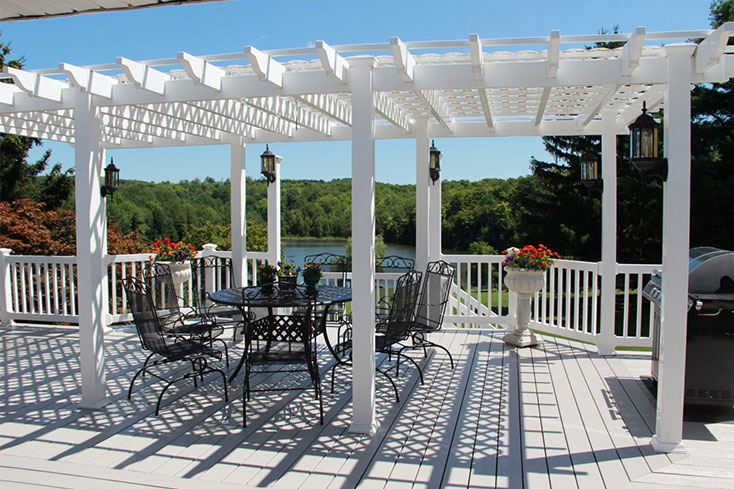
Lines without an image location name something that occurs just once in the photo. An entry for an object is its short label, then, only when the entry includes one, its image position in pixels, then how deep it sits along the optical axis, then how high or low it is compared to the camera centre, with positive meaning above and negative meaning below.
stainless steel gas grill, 3.98 -0.79
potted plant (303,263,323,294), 5.17 -0.37
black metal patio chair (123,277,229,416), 4.44 -0.77
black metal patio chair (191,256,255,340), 5.74 -0.76
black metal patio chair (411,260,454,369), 5.43 -0.69
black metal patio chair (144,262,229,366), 5.25 -0.87
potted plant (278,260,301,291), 5.01 -0.36
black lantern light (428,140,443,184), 6.73 +0.90
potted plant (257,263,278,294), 5.14 -0.38
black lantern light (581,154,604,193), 6.02 +0.69
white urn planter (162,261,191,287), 7.22 -0.47
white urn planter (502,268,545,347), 6.32 -0.68
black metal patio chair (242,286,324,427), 4.14 -0.87
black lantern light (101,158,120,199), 6.54 +0.71
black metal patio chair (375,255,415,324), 7.15 -0.39
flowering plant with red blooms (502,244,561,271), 6.32 -0.26
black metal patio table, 4.61 -0.55
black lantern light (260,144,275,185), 7.37 +0.97
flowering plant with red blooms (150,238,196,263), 7.18 -0.21
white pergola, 3.54 +1.10
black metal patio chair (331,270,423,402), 4.69 -0.70
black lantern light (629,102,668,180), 3.74 +0.62
